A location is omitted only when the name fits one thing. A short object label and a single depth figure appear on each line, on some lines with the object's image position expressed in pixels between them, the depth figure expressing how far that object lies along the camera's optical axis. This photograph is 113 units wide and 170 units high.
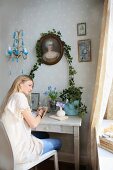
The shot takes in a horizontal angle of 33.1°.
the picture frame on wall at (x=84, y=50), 2.60
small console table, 2.25
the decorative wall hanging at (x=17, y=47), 2.88
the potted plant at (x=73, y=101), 2.55
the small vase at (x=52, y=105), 2.67
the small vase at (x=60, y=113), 2.48
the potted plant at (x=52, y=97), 2.65
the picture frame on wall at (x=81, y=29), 2.61
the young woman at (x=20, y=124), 1.79
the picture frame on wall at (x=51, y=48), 2.71
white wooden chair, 1.70
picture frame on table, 2.82
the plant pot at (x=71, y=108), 2.56
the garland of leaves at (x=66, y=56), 2.67
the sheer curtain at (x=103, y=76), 1.94
